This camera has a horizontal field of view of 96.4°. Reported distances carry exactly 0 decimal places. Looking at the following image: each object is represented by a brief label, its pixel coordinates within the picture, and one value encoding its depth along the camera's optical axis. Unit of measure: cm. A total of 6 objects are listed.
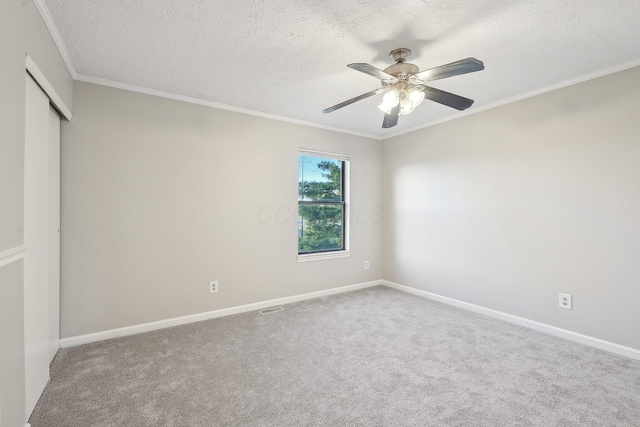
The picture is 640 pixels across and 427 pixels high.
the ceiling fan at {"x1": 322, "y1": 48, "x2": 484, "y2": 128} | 208
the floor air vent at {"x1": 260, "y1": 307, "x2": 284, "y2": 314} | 331
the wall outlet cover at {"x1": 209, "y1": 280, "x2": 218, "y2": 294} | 313
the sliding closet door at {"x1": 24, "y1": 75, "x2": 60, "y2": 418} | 168
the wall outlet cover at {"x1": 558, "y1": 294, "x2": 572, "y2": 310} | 264
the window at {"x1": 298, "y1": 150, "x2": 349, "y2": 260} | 392
